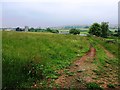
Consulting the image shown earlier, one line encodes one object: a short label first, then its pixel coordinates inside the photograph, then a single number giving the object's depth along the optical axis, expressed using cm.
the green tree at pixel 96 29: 3415
